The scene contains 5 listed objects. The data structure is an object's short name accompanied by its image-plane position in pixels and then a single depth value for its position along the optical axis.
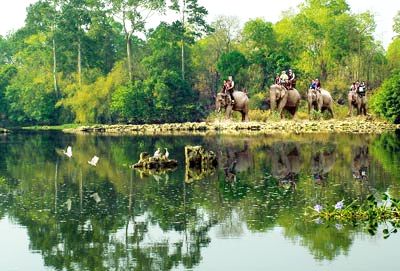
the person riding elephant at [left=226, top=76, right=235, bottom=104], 54.06
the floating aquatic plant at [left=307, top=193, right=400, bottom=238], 16.72
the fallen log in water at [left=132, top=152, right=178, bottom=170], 29.33
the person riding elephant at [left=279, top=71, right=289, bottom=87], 54.59
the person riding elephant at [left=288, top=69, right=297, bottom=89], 54.88
